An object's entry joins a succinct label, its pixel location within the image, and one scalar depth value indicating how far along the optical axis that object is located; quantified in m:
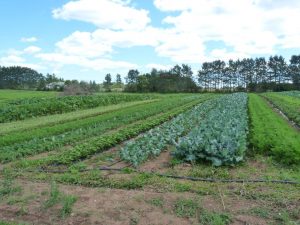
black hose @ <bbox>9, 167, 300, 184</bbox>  5.03
